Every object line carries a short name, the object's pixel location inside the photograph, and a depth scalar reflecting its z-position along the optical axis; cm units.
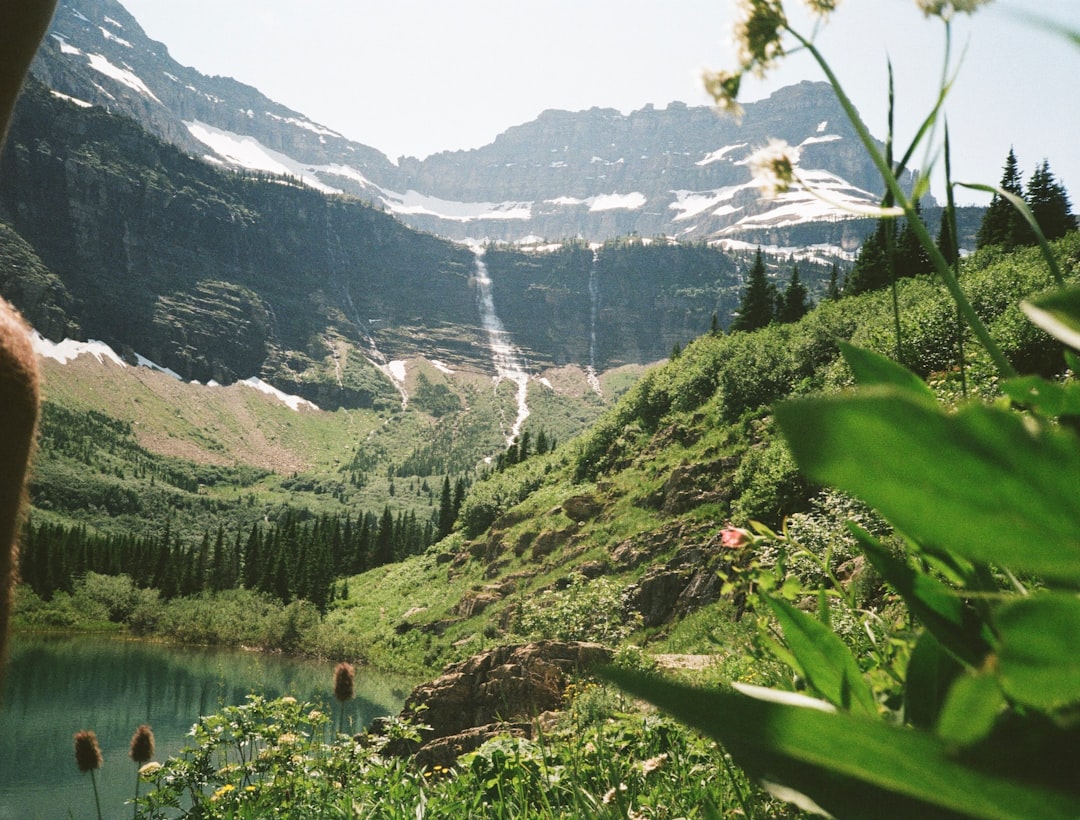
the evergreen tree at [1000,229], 2031
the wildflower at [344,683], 522
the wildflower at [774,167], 96
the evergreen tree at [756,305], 3434
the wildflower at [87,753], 443
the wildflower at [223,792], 393
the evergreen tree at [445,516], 5909
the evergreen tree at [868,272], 2719
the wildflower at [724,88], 96
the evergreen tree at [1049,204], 2647
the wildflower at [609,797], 193
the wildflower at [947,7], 75
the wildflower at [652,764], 242
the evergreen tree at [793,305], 3372
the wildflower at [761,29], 84
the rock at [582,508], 2584
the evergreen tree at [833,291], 3584
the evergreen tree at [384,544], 6562
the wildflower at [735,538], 143
